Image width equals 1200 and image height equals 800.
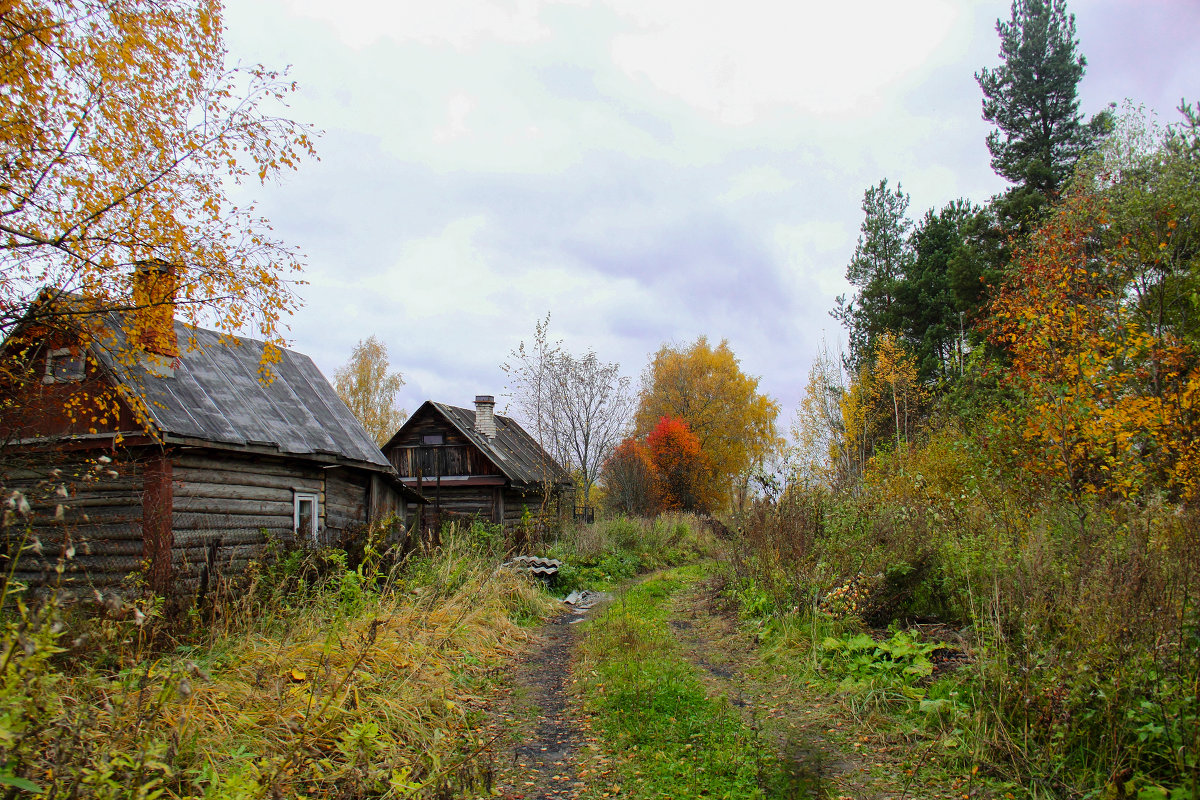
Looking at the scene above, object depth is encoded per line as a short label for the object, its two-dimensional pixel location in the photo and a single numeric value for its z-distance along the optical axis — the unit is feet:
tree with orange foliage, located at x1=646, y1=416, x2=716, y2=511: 103.60
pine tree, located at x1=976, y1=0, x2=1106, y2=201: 68.69
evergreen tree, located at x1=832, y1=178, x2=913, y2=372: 94.27
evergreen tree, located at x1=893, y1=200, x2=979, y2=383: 82.48
